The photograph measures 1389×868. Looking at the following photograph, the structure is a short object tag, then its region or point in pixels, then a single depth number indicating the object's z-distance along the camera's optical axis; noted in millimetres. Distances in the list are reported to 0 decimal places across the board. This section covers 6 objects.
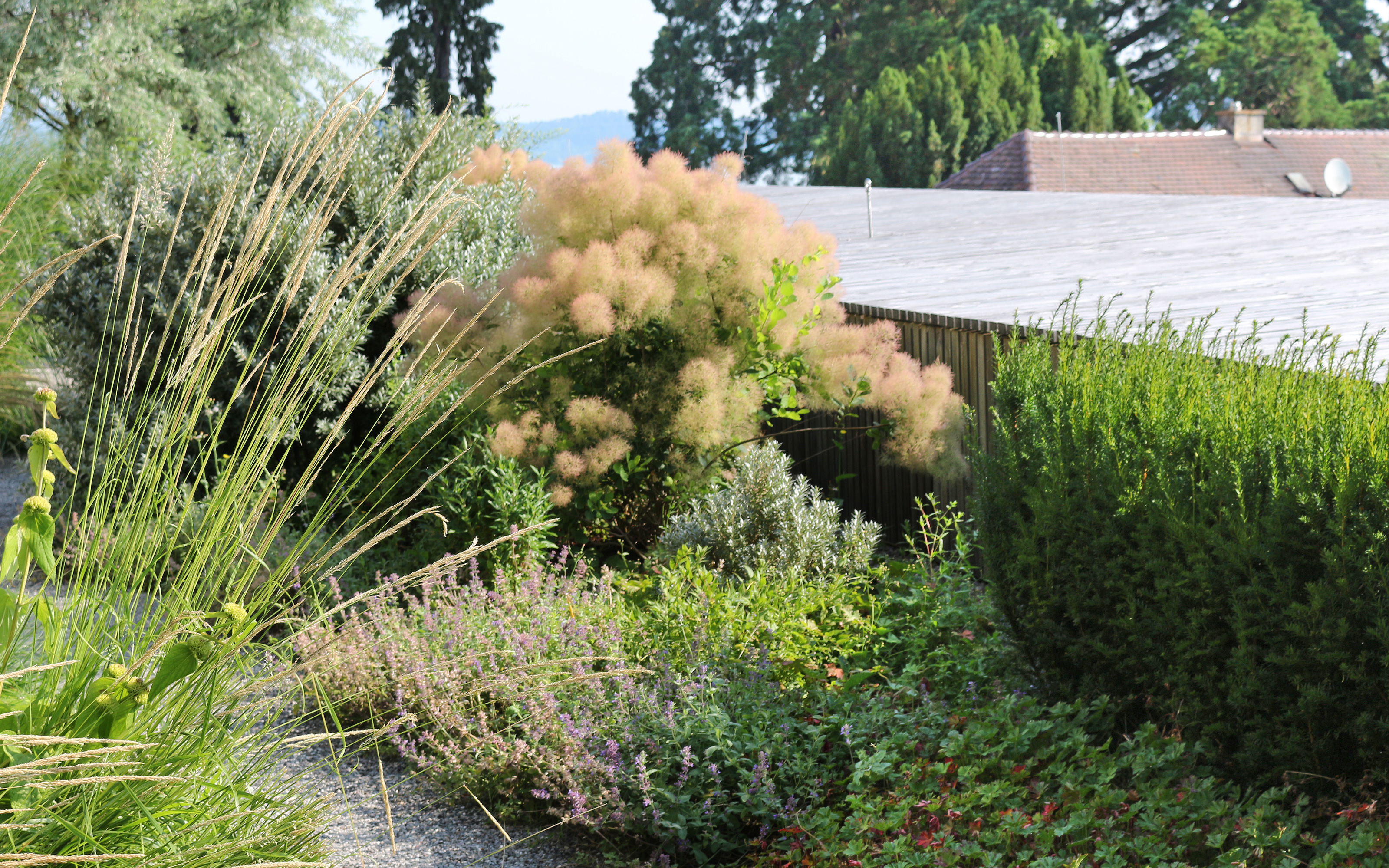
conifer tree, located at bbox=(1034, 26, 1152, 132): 28531
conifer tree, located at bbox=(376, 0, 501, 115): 23219
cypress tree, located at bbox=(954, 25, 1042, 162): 28297
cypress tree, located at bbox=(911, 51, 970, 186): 28109
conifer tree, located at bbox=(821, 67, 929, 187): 28406
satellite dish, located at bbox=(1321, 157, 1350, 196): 20688
